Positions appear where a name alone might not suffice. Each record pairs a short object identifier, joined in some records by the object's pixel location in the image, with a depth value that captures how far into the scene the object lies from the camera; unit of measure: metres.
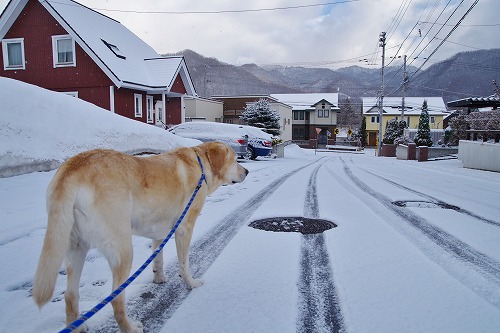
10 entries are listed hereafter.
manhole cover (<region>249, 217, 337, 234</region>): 5.10
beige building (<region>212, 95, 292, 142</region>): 44.19
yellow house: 65.75
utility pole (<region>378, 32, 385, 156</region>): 37.81
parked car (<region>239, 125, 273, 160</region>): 18.77
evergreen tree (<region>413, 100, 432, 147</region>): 34.25
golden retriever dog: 2.02
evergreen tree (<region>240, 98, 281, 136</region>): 33.53
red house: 19.55
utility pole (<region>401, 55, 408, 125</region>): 38.21
